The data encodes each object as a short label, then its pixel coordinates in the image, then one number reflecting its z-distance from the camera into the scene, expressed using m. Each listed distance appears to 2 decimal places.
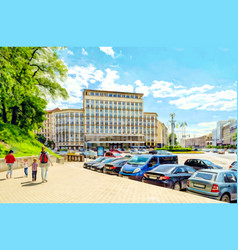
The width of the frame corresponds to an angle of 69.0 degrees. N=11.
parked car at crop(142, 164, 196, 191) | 5.50
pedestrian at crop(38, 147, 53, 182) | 5.96
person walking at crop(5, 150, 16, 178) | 6.49
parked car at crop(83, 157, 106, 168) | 11.73
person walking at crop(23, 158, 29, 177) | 6.68
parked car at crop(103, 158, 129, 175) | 8.46
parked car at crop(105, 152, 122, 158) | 14.07
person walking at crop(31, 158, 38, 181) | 6.08
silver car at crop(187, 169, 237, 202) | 4.62
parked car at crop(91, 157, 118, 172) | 9.88
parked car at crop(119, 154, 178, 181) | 6.77
